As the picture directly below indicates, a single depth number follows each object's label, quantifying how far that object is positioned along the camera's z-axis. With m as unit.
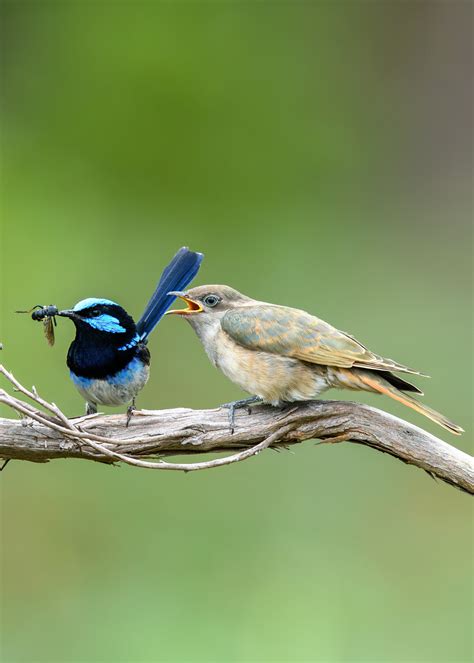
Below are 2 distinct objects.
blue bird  4.79
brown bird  4.77
